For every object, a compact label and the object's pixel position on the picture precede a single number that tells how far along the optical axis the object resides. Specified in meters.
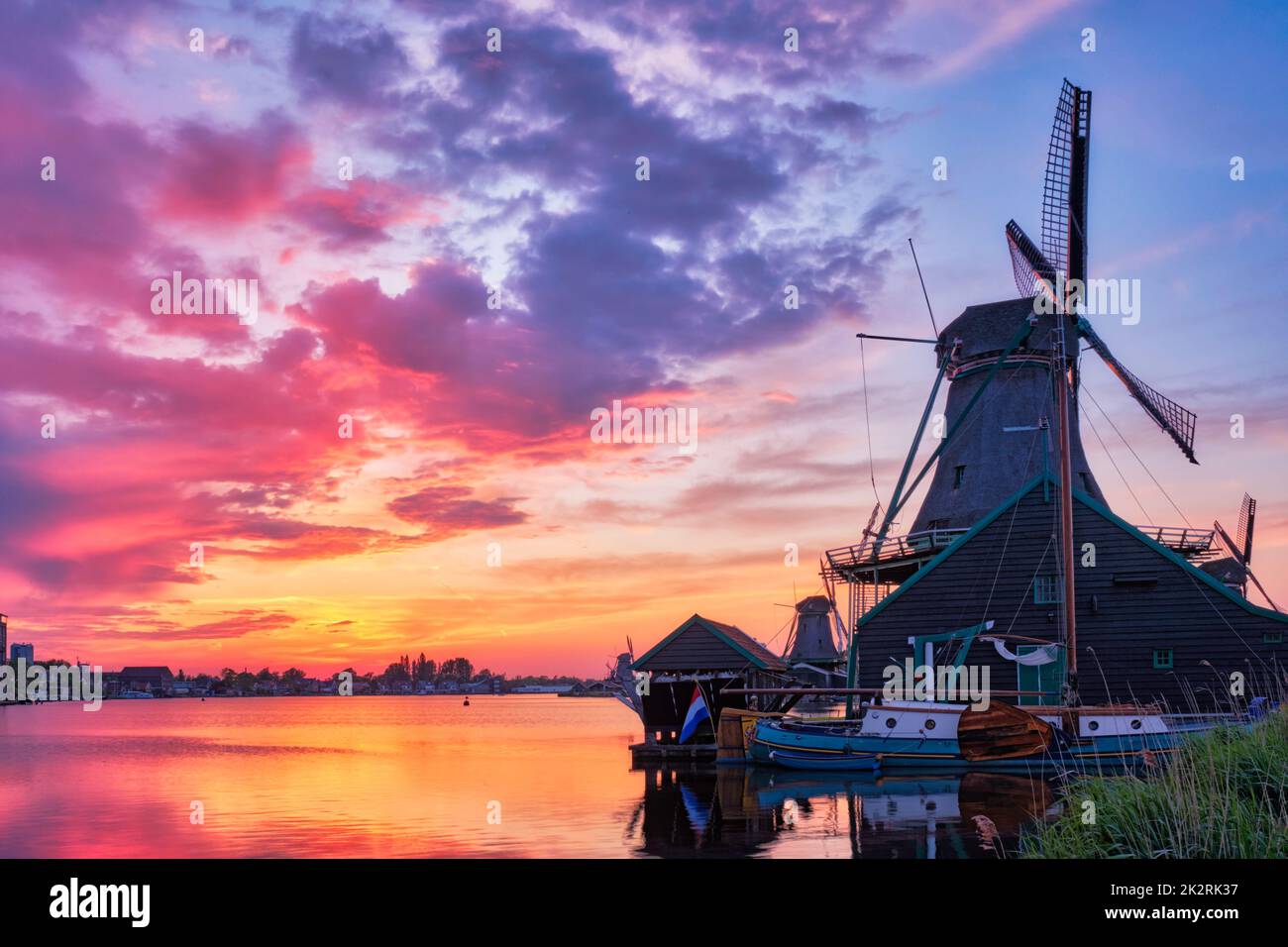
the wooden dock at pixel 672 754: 47.35
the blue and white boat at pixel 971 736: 32.03
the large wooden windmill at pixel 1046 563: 36.66
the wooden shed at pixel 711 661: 46.59
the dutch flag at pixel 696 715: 47.75
